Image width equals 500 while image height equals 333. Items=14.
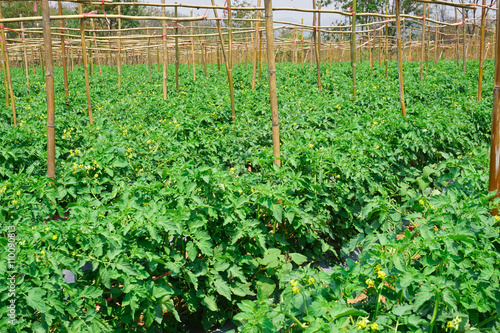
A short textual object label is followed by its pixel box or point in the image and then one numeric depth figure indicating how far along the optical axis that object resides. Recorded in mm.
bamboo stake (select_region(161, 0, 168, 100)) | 8138
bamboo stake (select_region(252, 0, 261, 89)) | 10377
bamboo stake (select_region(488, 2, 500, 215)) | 3270
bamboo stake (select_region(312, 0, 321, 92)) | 9834
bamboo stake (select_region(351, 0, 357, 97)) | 7820
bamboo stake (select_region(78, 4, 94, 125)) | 6434
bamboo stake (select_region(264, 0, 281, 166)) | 3914
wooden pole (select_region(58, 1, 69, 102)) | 6922
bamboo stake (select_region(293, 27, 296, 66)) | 25028
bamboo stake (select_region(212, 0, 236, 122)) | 6588
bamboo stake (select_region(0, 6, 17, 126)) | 6748
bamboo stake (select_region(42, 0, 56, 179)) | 3592
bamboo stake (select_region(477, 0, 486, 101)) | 7871
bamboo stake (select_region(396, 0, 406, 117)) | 6009
